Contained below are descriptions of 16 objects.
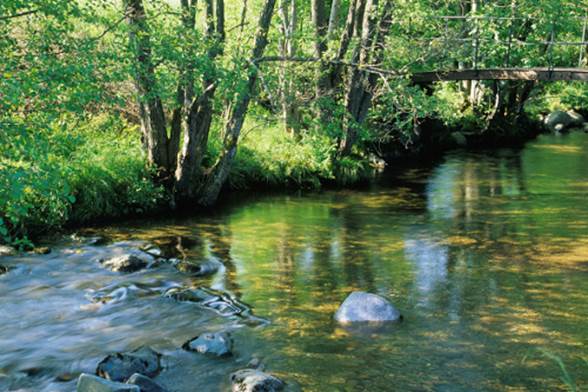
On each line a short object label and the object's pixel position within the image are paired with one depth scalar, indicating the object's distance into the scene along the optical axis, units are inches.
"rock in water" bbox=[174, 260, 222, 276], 434.9
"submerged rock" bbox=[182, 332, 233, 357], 311.3
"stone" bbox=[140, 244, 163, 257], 473.7
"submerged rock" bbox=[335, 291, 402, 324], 345.7
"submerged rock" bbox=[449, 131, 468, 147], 1058.8
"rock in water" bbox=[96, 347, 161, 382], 285.3
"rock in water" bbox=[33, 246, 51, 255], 466.6
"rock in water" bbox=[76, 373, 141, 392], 253.4
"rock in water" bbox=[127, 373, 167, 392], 268.1
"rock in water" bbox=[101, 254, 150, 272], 436.1
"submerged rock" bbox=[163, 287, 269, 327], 357.3
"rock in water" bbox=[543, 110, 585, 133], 1331.2
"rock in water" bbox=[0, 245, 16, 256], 460.4
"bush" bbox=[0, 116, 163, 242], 511.5
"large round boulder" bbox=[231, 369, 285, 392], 271.4
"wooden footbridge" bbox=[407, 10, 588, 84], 649.0
